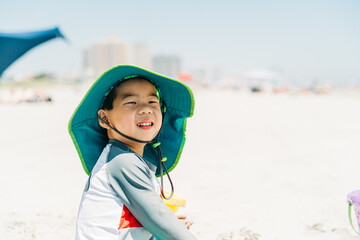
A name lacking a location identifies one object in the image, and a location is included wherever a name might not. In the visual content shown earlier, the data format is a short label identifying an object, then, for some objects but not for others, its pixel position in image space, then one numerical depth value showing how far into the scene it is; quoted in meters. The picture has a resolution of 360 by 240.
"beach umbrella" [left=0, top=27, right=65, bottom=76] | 5.66
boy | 1.30
